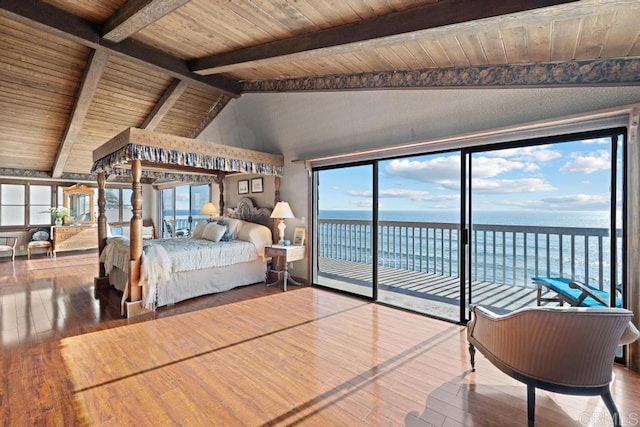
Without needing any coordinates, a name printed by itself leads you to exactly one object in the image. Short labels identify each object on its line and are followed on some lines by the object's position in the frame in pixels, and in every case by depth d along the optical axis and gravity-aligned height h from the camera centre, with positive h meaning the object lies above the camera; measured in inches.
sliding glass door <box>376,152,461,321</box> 164.4 -18.4
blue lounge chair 100.2 -30.9
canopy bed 150.3 -24.2
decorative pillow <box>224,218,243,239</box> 220.6 -14.3
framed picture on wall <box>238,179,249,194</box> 251.2 +18.5
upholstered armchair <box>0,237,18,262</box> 285.4 -38.9
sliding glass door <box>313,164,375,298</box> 182.2 -17.1
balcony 121.8 -30.2
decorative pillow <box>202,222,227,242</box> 207.2 -17.7
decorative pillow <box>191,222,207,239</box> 229.6 -18.3
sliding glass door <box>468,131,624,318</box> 105.5 -2.2
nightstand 192.5 -30.7
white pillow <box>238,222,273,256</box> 207.6 -19.9
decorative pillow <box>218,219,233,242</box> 210.1 -20.0
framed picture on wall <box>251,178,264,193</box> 238.7 +18.2
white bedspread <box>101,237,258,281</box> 161.3 -27.7
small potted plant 328.2 -6.9
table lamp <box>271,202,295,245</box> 198.7 -3.2
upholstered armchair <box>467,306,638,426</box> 64.2 -33.0
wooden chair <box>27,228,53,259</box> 306.3 -36.6
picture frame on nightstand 206.2 -20.4
